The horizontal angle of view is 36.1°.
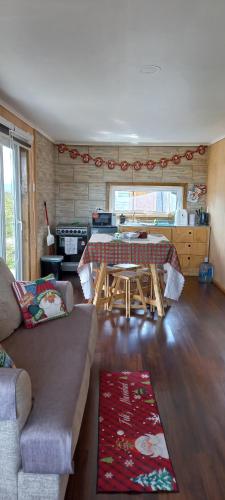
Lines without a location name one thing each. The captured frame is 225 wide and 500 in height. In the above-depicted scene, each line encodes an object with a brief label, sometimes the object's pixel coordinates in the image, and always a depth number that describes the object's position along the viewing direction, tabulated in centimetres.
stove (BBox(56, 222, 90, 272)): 574
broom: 548
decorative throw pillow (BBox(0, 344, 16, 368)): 155
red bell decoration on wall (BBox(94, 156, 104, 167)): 606
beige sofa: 129
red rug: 162
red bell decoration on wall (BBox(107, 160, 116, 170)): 608
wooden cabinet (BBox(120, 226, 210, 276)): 582
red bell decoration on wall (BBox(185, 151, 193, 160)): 599
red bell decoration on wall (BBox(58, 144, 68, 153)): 599
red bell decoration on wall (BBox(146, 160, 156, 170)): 607
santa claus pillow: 235
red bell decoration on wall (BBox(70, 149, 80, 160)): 604
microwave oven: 587
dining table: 372
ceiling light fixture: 250
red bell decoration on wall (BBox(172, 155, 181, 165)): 603
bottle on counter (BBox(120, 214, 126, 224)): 580
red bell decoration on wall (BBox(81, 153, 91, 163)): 605
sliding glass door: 368
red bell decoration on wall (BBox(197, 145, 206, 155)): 596
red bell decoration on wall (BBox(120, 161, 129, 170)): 608
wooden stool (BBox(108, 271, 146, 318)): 387
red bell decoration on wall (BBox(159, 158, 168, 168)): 607
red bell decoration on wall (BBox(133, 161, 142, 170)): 608
